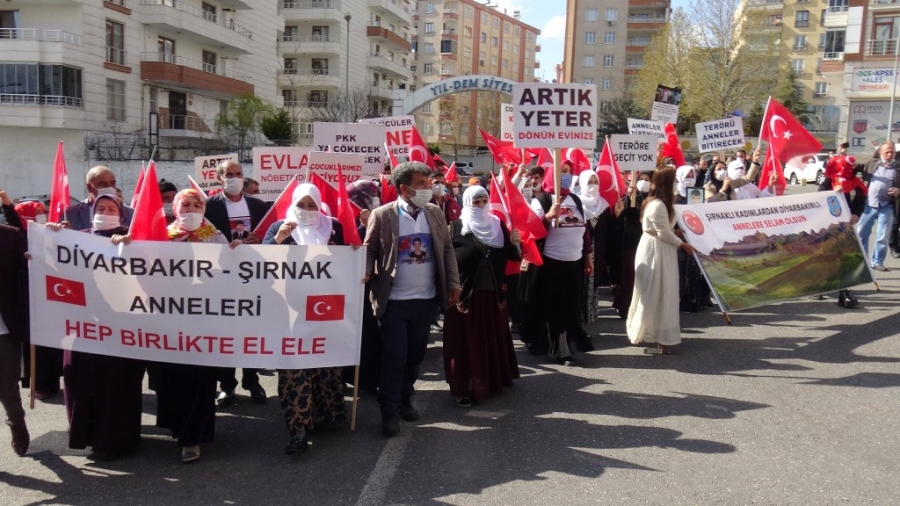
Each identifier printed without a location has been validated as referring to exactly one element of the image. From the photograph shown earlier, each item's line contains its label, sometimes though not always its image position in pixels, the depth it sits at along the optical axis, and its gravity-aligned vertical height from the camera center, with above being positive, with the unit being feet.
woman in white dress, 25.20 -2.78
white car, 133.80 +3.34
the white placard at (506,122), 44.60 +3.40
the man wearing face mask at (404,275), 18.79 -2.37
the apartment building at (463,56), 284.61 +51.57
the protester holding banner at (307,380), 17.31 -4.78
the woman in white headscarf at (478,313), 20.88 -3.61
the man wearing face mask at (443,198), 30.86 -0.81
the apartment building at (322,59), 188.44 +29.15
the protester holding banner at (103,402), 16.87 -5.13
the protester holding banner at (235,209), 21.48 -1.10
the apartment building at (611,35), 279.28 +53.96
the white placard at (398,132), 38.70 +2.23
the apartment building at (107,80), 112.27 +14.09
